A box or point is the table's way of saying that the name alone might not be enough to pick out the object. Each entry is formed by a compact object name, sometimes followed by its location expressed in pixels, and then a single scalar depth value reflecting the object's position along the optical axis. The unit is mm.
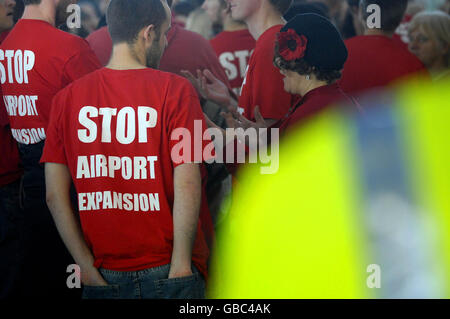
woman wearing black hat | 5234
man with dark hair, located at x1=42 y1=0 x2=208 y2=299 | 4590
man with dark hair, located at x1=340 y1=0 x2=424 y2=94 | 6797
